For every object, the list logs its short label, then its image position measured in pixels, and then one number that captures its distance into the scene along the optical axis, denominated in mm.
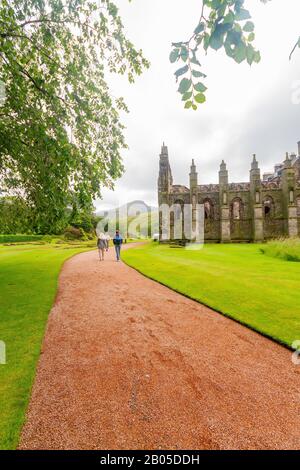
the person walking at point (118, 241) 17312
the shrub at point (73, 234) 49156
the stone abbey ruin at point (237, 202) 38781
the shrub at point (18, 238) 48422
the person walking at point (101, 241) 18689
